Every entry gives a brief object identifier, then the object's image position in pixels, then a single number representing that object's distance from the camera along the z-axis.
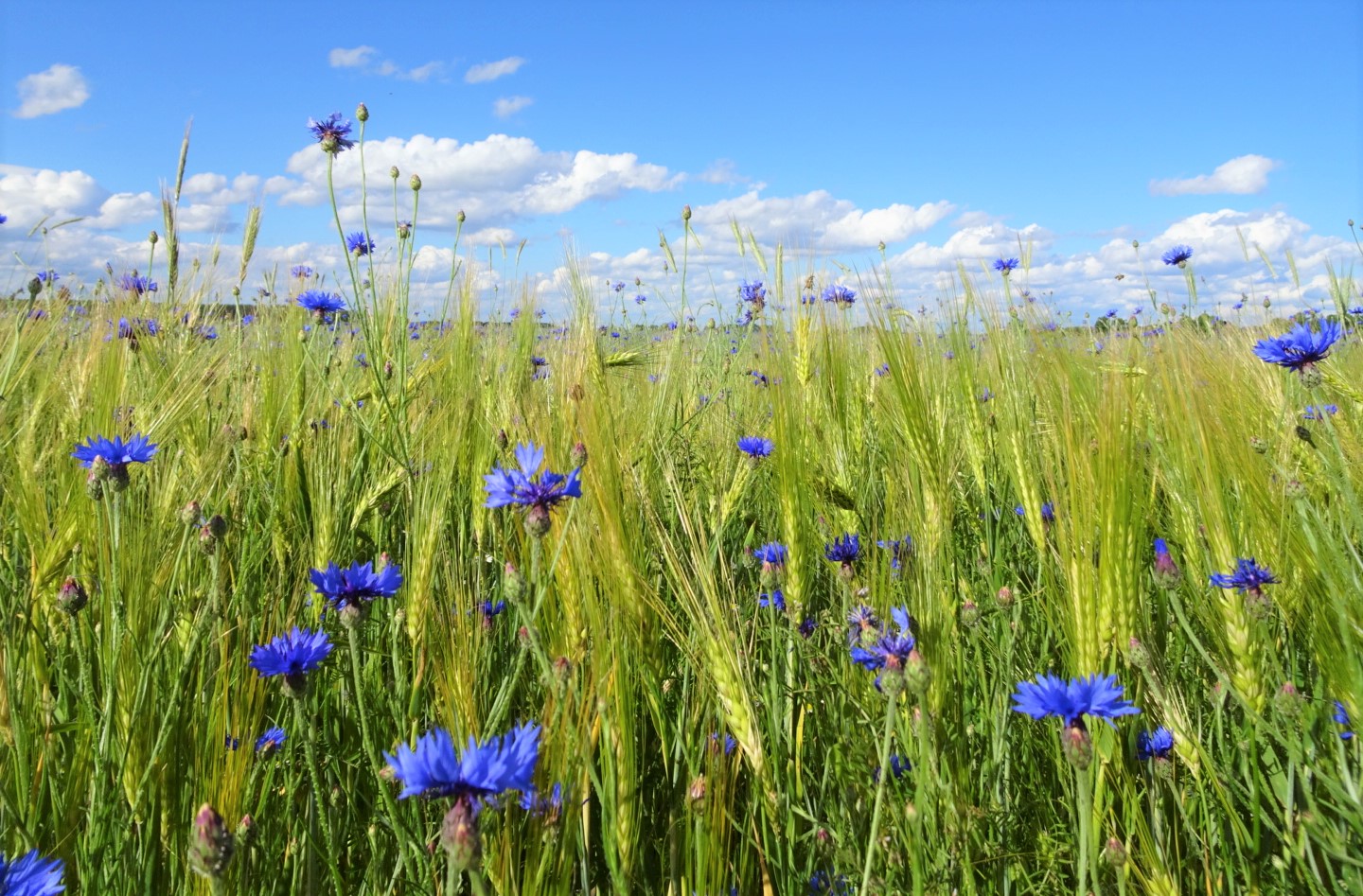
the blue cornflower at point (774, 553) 0.57
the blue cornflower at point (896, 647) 0.39
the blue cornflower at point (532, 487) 0.45
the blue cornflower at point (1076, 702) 0.36
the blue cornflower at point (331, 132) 0.76
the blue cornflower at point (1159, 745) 0.46
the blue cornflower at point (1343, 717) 0.44
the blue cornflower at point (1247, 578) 0.44
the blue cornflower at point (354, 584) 0.45
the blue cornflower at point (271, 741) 0.45
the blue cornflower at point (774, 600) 0.51
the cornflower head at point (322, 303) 0.92
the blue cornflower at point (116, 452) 0.48
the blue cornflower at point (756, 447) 0.65
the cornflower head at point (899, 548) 0.55
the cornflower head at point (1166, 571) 0.46
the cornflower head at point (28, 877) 0.28
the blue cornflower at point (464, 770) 0.31
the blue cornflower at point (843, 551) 0.58
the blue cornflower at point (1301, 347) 0.55
